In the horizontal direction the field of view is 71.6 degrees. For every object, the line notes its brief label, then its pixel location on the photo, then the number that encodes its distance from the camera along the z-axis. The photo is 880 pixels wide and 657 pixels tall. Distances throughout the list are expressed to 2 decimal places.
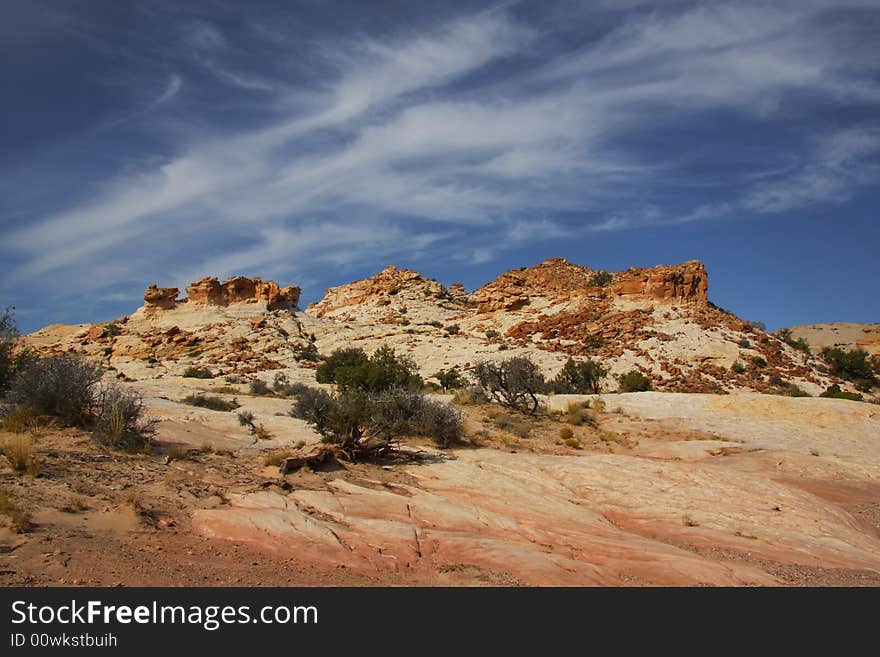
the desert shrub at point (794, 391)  30.24
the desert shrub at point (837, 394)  27.23
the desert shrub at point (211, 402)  17.70
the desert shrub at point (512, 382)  20.25
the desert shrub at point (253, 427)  12.67
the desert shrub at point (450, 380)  28.65
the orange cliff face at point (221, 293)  49.00
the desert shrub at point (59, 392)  10.36
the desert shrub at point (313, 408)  13.27
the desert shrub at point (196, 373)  32.41
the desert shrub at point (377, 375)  19.84
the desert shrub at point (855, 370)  35.74
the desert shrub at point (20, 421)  9.71
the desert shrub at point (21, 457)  7.89
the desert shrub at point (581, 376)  30.03
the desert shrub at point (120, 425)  9.70
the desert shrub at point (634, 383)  29.30
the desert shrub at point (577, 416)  18.44
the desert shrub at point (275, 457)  10.14
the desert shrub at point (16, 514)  6.10
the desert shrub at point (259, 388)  24.98
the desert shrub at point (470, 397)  20.52
